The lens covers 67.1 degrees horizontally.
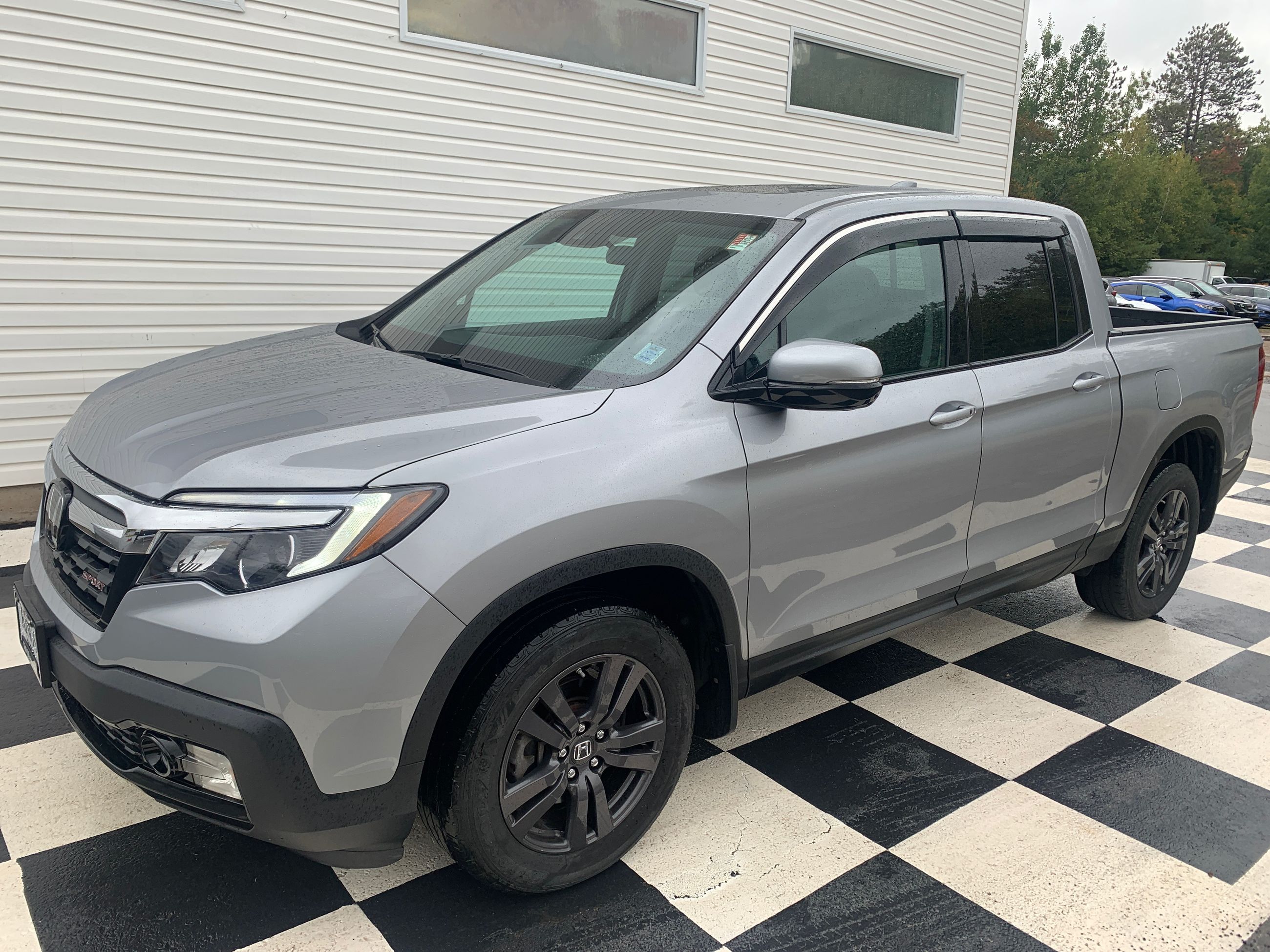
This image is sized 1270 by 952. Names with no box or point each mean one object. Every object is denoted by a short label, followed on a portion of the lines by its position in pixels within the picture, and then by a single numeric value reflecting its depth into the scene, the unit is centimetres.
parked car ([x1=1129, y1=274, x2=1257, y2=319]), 2467
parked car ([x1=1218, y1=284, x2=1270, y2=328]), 2586
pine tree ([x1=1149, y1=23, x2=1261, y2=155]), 6550
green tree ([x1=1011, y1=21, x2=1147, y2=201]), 4444
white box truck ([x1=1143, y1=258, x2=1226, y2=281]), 4079
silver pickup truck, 172
